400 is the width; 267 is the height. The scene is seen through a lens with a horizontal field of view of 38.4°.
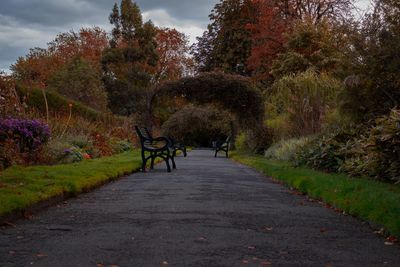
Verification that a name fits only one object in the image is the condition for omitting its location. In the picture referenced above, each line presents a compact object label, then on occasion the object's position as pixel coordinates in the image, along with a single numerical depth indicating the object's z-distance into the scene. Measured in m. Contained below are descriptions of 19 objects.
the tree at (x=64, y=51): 57.72
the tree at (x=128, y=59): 51.41
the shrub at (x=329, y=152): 13.82
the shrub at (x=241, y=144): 31.05
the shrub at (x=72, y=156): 16.18
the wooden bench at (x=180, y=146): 29.06
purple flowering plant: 14.42
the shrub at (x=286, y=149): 18.23
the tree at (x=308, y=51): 32.69
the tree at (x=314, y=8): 40.19
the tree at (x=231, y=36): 48.53
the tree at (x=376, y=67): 14.41
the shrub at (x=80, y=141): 19.25
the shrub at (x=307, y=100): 22.36
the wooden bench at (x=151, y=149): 15.87
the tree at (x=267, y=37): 40.28
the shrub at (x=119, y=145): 23.59
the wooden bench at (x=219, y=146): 30.04
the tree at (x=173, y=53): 60.25
